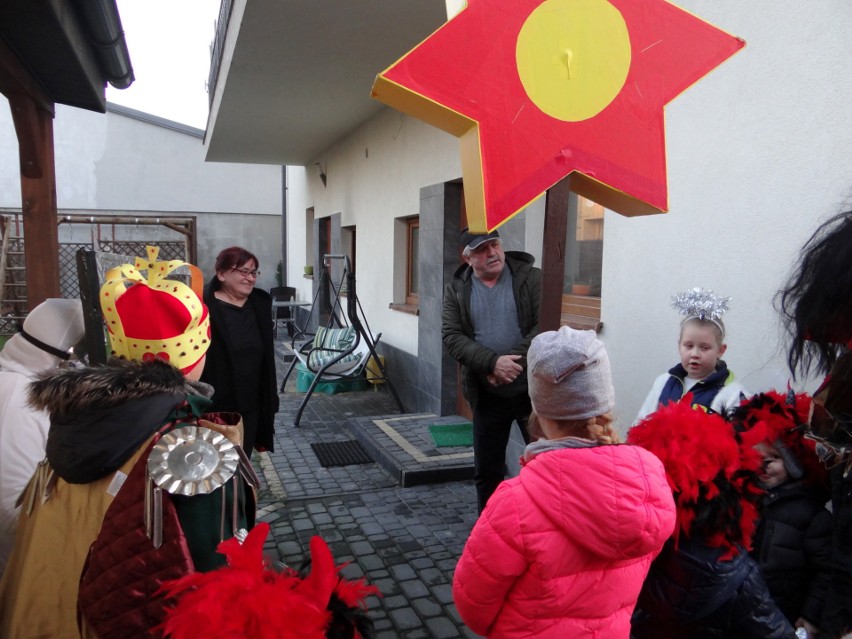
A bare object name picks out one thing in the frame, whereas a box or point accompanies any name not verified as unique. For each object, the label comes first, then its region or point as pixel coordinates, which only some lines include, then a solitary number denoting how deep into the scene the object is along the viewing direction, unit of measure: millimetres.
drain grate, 5164
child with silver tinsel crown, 2381
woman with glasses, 3447
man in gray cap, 3150
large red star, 1473
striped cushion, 7152
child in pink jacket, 1290
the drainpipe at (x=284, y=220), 14739
